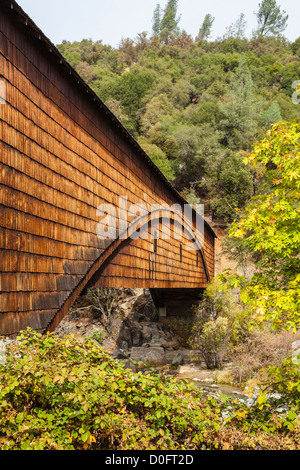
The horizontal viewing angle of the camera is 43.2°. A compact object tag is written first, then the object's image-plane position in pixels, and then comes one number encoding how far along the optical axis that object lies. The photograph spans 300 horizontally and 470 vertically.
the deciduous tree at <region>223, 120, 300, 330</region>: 5.69
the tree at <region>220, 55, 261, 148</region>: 35.81
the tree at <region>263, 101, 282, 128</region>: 37.84
